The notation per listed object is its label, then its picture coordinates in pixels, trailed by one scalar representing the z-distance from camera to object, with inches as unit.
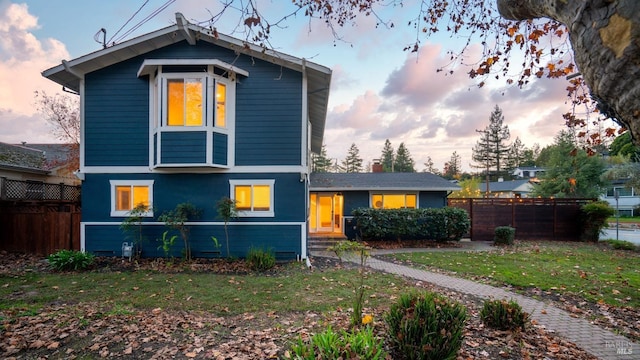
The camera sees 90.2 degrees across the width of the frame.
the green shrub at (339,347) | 117.6
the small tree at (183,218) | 376.8
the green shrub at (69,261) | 345.4
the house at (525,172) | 2046.0
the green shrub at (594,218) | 607.8
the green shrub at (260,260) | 352.5
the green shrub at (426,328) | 134.1
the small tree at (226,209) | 374.0
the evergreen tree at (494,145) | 1876.2
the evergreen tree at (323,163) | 2160.4
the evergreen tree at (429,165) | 2799.2
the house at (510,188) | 1609.4
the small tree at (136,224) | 376.2
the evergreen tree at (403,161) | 2416.3
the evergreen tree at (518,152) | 2315.0
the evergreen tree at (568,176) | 1076.5
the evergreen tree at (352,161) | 2464.3
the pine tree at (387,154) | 2508.1
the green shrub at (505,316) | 178.4
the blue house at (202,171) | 398.0
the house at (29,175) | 552.7
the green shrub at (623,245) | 527.3
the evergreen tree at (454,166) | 2714.1
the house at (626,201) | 1387.8
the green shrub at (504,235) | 565.3
